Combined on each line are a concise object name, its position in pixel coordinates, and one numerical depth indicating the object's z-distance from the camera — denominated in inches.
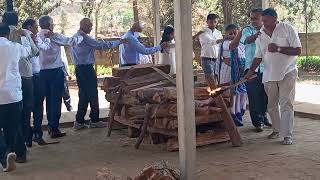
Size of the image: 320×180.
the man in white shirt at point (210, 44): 367.6
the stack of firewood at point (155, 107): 270.7
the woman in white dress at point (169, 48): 357.1
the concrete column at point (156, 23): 441.4
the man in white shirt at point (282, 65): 261.1
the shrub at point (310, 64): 708.0
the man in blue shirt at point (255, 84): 305.1
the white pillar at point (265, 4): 390.4
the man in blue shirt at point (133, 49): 359.6
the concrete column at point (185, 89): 189.6
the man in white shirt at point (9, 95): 233.3
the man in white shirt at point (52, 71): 307.9
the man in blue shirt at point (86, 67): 336.8
